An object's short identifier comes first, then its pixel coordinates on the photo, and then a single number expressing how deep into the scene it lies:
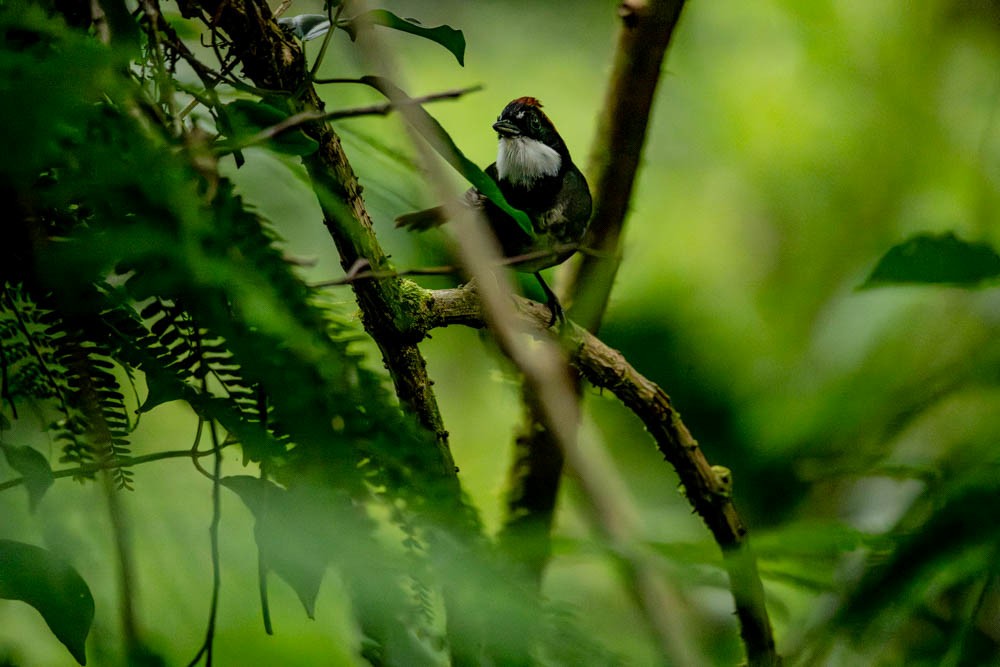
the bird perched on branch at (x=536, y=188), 6.44
